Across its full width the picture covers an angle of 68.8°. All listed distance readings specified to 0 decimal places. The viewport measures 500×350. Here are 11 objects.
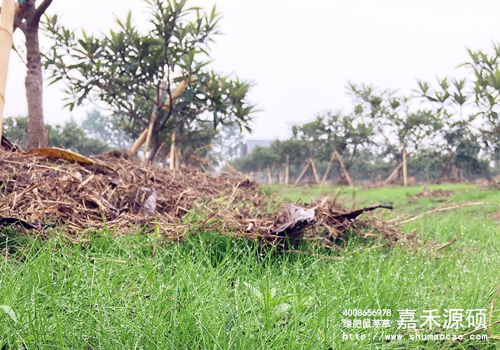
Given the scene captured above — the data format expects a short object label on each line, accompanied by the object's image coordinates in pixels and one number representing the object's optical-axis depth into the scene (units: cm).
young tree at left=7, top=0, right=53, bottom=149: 280
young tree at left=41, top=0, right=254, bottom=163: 371
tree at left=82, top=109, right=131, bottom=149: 3759
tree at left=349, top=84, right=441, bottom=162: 1594
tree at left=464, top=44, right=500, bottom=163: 735
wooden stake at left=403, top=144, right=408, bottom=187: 1477
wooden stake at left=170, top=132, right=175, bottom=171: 393
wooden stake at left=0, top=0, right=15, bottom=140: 173
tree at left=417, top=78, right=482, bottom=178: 1540
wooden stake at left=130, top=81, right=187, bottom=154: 391
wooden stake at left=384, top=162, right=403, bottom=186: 1529
